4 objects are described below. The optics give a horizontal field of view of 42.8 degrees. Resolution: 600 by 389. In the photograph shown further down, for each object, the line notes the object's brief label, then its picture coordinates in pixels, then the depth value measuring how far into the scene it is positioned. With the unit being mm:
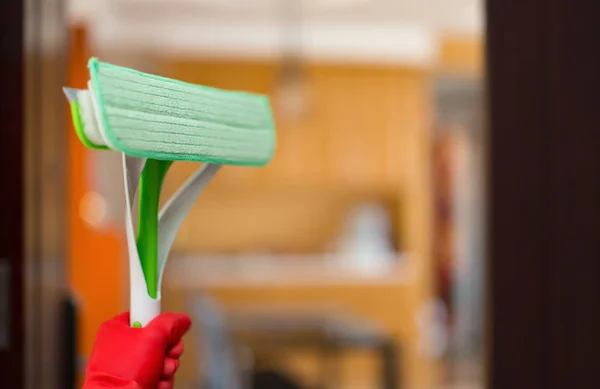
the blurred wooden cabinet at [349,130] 6008
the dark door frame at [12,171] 1105
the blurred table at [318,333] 3826
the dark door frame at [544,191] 1104
